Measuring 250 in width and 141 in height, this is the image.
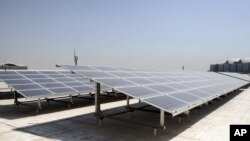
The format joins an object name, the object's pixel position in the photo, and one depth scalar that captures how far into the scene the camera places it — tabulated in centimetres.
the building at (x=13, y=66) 7279
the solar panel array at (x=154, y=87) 980
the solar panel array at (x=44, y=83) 1585
